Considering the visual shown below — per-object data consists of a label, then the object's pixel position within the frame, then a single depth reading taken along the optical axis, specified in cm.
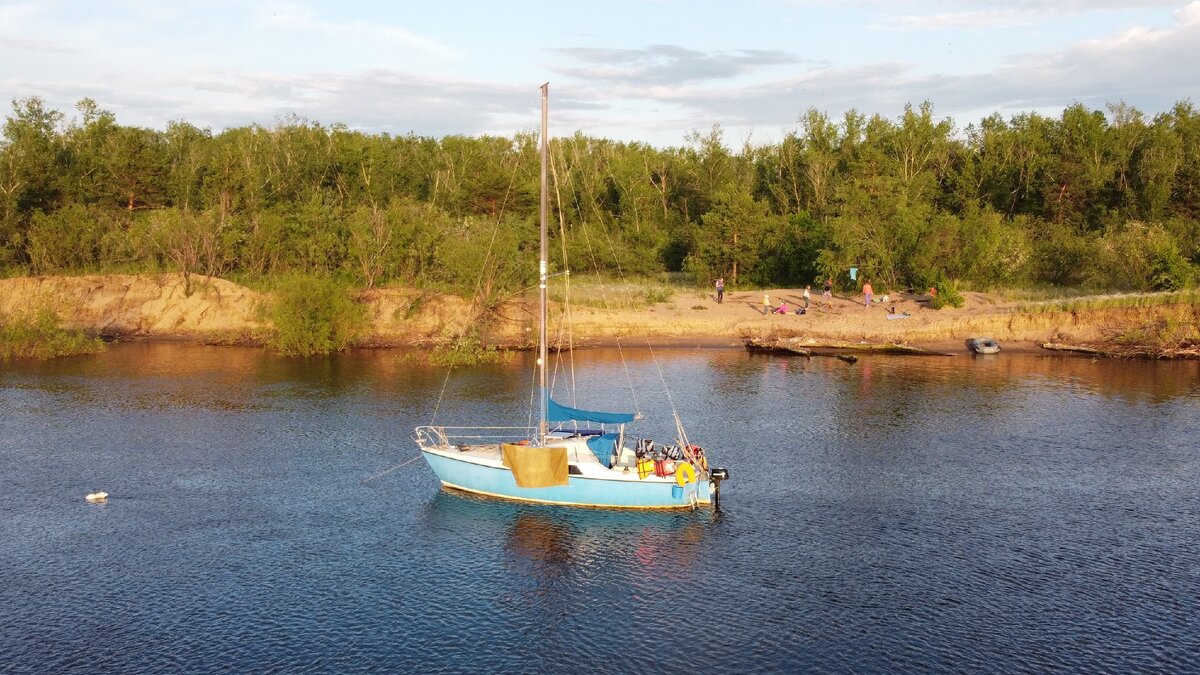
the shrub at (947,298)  7862
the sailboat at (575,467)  3559
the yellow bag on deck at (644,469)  3547
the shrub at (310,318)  7450
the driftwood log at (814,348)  7200
